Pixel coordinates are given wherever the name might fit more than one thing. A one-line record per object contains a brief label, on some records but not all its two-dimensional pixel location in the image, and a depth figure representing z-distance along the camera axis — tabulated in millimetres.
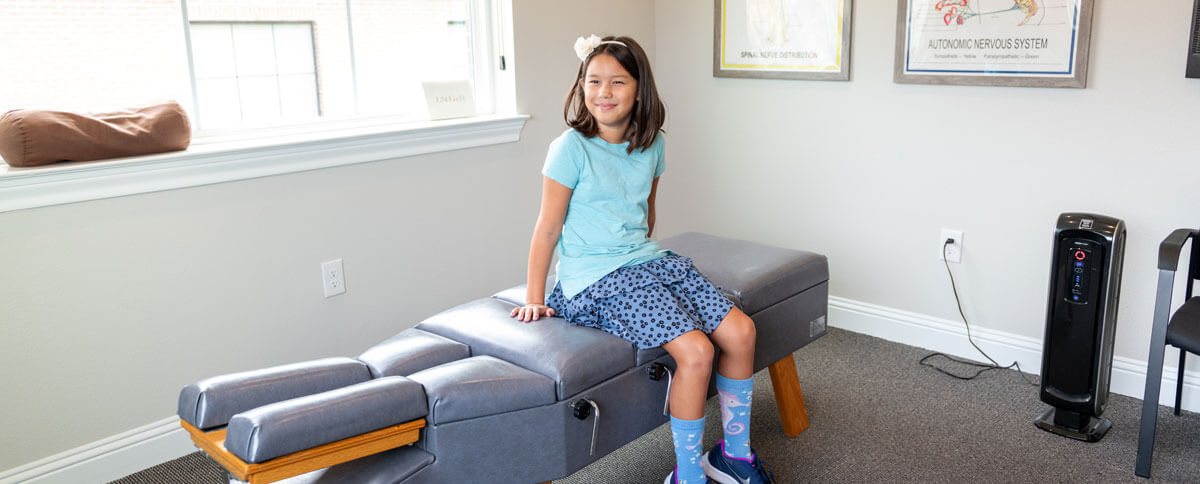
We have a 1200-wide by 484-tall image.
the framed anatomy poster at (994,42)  2584
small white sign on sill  2916
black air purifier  2332
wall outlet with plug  2955
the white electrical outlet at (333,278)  2633
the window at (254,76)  2127
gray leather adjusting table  1504
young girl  1985
